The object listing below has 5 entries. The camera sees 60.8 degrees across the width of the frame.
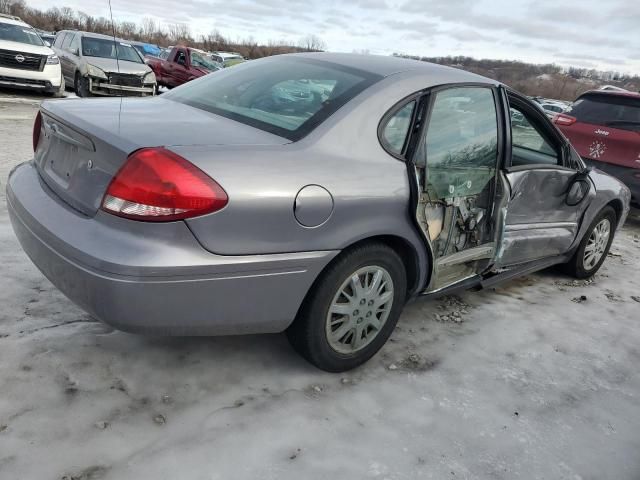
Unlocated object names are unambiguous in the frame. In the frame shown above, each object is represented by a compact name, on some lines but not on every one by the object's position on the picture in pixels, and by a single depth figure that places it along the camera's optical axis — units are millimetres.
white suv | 11281
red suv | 6660
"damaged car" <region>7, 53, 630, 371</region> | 2051
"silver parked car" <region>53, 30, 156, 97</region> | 12562
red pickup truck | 17312
